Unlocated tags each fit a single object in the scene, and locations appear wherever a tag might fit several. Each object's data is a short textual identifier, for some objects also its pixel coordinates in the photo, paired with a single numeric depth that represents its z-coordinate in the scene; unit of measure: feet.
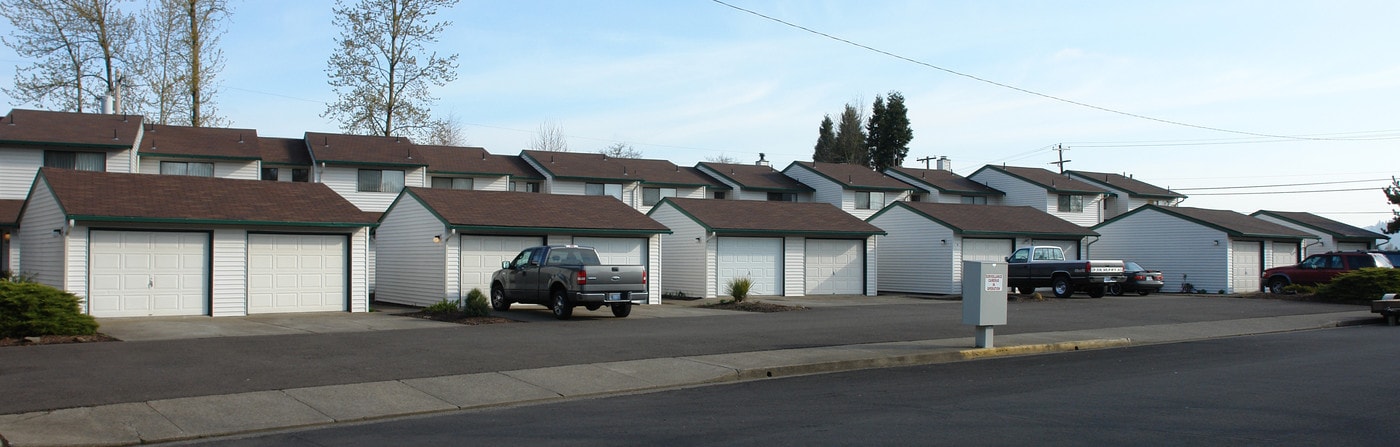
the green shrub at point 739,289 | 90.53
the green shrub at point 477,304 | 72.18
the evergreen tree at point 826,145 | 297.74
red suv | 113.29
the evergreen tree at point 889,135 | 271.49
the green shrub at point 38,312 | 51.75
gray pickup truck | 71.05
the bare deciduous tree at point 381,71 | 143.95
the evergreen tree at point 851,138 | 288.10
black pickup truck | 107.55
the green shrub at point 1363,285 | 100.32
